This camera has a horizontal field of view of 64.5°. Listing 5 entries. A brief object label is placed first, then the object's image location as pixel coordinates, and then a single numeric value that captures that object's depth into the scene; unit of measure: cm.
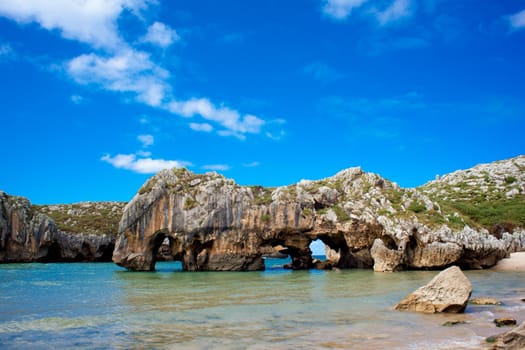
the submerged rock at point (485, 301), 1486
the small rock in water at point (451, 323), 1110
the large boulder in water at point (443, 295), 1305
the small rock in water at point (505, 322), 1091
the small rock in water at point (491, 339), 890
